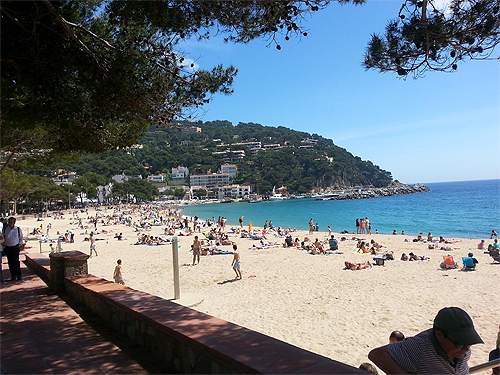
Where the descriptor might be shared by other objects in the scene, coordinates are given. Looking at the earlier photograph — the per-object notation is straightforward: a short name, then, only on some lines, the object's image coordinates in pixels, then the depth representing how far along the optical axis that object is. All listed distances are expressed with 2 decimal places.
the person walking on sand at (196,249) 14.25
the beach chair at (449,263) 12.82
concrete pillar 4.82
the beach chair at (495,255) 13.79
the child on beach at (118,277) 9.46
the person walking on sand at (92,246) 17.39
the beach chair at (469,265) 12.45
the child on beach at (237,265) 11.34
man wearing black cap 1.59
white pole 6.70
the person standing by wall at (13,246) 5.99
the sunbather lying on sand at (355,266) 12.84
